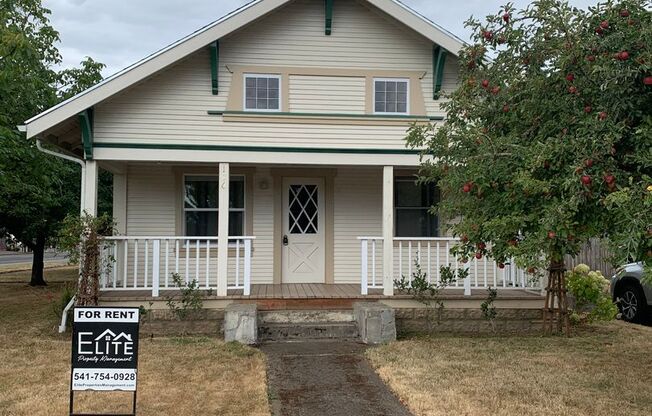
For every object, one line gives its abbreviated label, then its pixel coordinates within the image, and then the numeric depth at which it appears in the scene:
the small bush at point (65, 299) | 9.49
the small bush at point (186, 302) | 8.45
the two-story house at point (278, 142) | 9.04
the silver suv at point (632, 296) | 10.31
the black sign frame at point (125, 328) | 4.35
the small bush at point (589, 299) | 9.13
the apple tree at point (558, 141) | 3.81
